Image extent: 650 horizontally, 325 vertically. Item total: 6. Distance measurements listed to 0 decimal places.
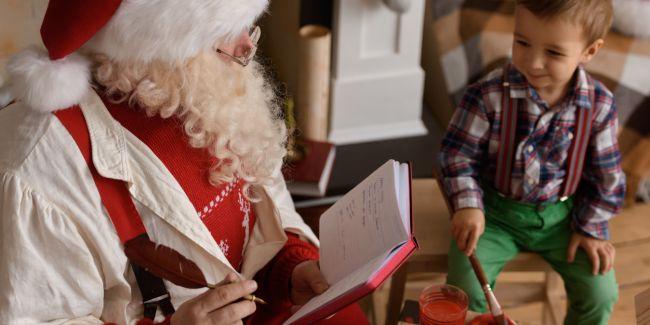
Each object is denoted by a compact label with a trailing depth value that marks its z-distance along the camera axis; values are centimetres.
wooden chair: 191
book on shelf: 239
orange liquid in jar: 141
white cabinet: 256
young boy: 180
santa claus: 121
